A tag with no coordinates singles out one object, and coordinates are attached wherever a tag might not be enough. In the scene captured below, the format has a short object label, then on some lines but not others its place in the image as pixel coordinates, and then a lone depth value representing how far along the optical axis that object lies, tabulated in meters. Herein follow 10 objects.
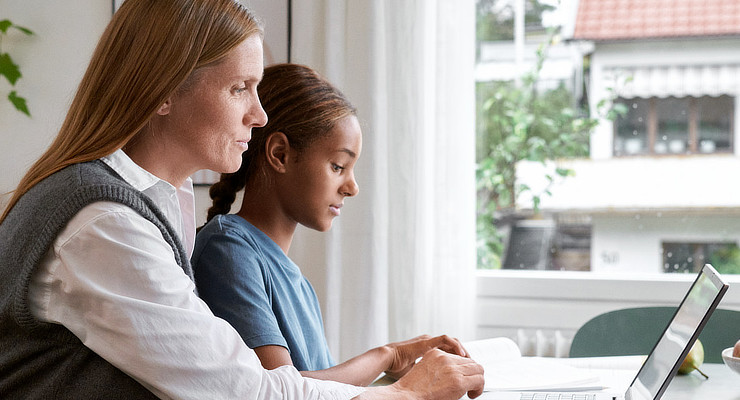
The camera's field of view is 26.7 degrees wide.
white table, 2.26
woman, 1.86
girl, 2.30
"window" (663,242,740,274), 3.37
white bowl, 2.27
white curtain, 3.25
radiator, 3.29
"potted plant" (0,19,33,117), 3.58
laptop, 2.07
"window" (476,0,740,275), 3.39
